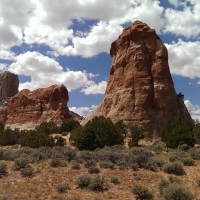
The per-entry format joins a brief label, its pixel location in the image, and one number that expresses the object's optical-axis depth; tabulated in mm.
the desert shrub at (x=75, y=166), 18630
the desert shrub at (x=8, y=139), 40962
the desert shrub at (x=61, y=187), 14711
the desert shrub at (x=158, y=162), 20277
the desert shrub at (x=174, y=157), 22312
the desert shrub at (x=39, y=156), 20855
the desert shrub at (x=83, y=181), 15633
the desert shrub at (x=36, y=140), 31583
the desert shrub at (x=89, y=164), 19125
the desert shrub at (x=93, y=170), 18016
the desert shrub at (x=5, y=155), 21656
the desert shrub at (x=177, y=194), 12469
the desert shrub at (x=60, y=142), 35725
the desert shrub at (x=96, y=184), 15219
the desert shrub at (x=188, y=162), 21391
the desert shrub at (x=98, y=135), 32094
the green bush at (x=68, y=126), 55012
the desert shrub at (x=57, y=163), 19078
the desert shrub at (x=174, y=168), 19016
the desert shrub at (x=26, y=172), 16828
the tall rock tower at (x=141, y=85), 47344
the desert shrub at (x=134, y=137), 33469
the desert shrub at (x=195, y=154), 23850
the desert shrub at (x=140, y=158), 19922
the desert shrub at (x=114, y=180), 16375
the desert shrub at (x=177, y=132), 31875
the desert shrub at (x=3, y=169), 17066
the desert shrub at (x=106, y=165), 18988
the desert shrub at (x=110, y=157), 20625
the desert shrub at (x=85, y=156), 21295
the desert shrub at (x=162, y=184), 14992
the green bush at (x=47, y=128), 56325
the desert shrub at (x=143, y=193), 14219
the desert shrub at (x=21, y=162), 18373
